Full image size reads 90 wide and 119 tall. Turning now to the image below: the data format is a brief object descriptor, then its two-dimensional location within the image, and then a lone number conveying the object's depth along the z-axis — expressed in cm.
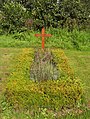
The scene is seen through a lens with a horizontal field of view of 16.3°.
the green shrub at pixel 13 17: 1395
